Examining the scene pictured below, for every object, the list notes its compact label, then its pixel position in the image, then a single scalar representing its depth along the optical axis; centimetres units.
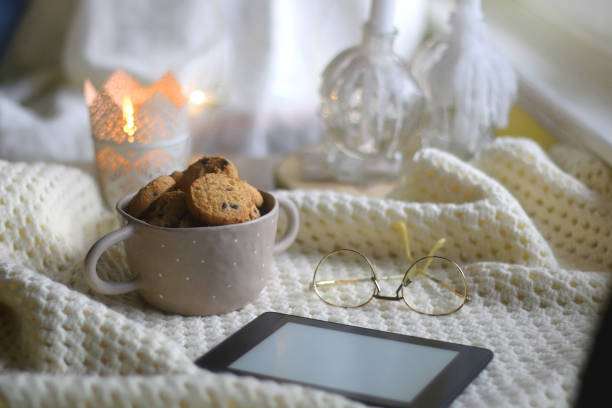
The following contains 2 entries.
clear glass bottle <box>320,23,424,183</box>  87
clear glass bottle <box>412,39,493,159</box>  90
